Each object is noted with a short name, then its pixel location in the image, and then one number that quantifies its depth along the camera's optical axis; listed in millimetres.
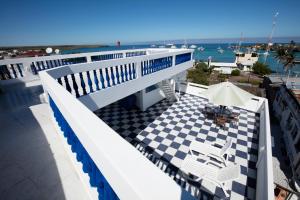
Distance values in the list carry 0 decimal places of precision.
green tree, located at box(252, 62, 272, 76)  41406
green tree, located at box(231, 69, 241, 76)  42500
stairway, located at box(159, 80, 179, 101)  11102
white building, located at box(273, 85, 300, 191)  7959
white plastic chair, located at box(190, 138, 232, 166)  5234
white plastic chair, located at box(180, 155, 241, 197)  4199
